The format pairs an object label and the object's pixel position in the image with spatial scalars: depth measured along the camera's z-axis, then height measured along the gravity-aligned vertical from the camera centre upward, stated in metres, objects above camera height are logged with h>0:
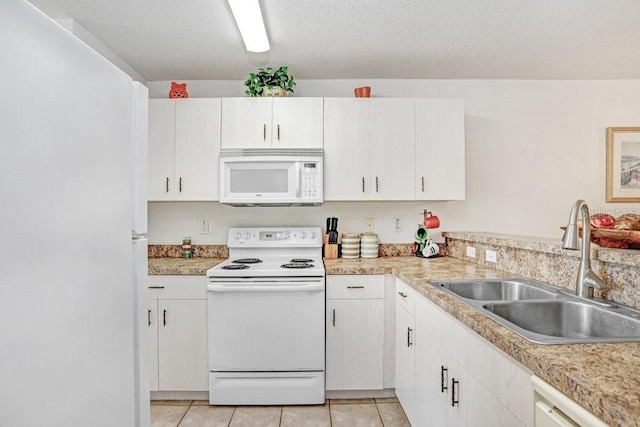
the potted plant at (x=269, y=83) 2.80 +0.96
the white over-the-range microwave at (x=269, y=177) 2.73 +0.25
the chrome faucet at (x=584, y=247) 1.36 -0.12
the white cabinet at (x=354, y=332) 2.50 -0.80
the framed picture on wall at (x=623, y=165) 3.15 +0.40
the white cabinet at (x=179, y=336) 2.50 -0.83
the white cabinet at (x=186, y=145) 2.79 +0.48
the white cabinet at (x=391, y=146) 2.81 +0.49
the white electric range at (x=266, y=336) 2.41 -0.80
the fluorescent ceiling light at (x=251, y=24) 1.89 +1.04
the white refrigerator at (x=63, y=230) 0.56 -0.04
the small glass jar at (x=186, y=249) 3.04 -0.31
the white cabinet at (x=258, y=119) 2.79 +0.68
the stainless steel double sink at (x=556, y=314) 1.18 -0.36
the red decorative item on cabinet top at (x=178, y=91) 2.86 +0.91
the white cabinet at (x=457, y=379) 1.07 -0.59
